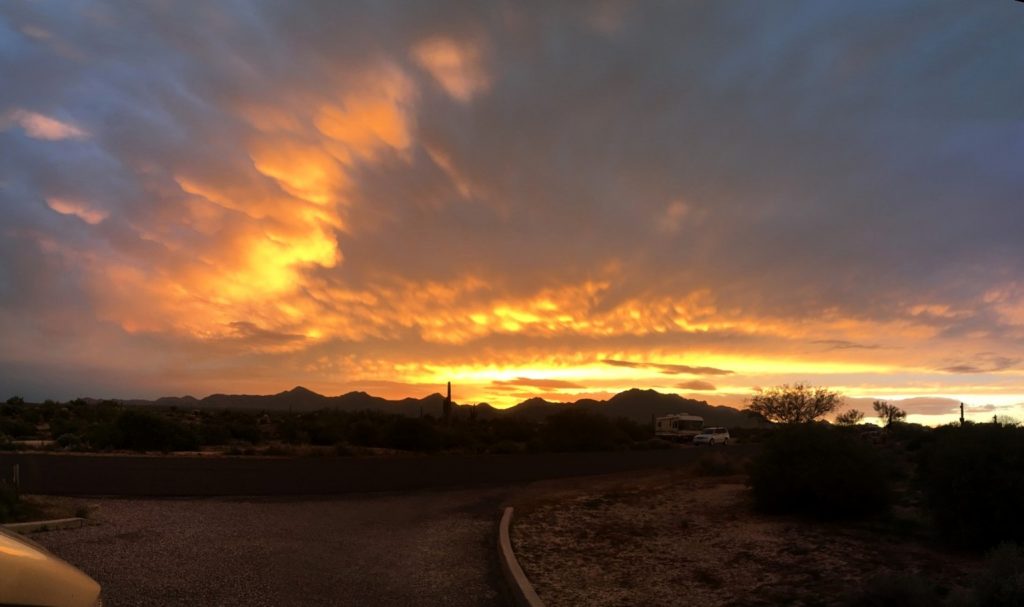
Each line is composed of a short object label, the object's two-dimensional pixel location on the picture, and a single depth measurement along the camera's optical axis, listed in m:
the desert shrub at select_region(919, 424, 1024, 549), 10.39
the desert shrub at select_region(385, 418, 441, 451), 48.38
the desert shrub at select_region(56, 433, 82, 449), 37.72
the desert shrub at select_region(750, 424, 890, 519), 13.90
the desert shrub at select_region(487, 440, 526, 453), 49.38
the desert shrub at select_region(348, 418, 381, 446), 50.82
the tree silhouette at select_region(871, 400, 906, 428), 106.43
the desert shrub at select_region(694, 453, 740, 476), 27.66
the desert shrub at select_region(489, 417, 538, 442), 61.62
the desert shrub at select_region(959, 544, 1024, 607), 6.11
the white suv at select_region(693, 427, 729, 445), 66.00
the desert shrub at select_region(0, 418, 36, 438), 46.63
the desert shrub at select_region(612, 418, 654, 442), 73.12
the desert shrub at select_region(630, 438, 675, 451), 60.28
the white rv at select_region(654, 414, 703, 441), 73.88
